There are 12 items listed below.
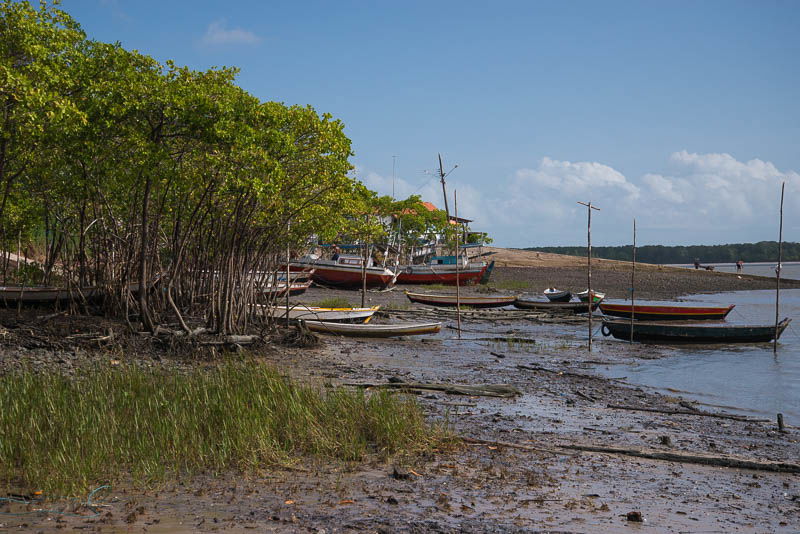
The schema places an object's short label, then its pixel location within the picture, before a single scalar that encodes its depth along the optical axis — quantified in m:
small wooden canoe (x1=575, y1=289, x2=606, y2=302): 39.59
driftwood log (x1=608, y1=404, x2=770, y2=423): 12.24
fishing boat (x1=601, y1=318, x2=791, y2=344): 25.78
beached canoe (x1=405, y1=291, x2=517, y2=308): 36.84
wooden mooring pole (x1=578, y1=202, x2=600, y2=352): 21.87
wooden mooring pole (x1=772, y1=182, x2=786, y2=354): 22.80
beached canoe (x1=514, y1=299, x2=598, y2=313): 36.34
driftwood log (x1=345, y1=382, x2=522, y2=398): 12.80
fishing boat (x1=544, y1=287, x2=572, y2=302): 38.69
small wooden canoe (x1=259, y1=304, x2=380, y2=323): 21.60
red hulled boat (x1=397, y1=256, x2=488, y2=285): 54.44
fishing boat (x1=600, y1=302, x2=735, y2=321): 30.45
